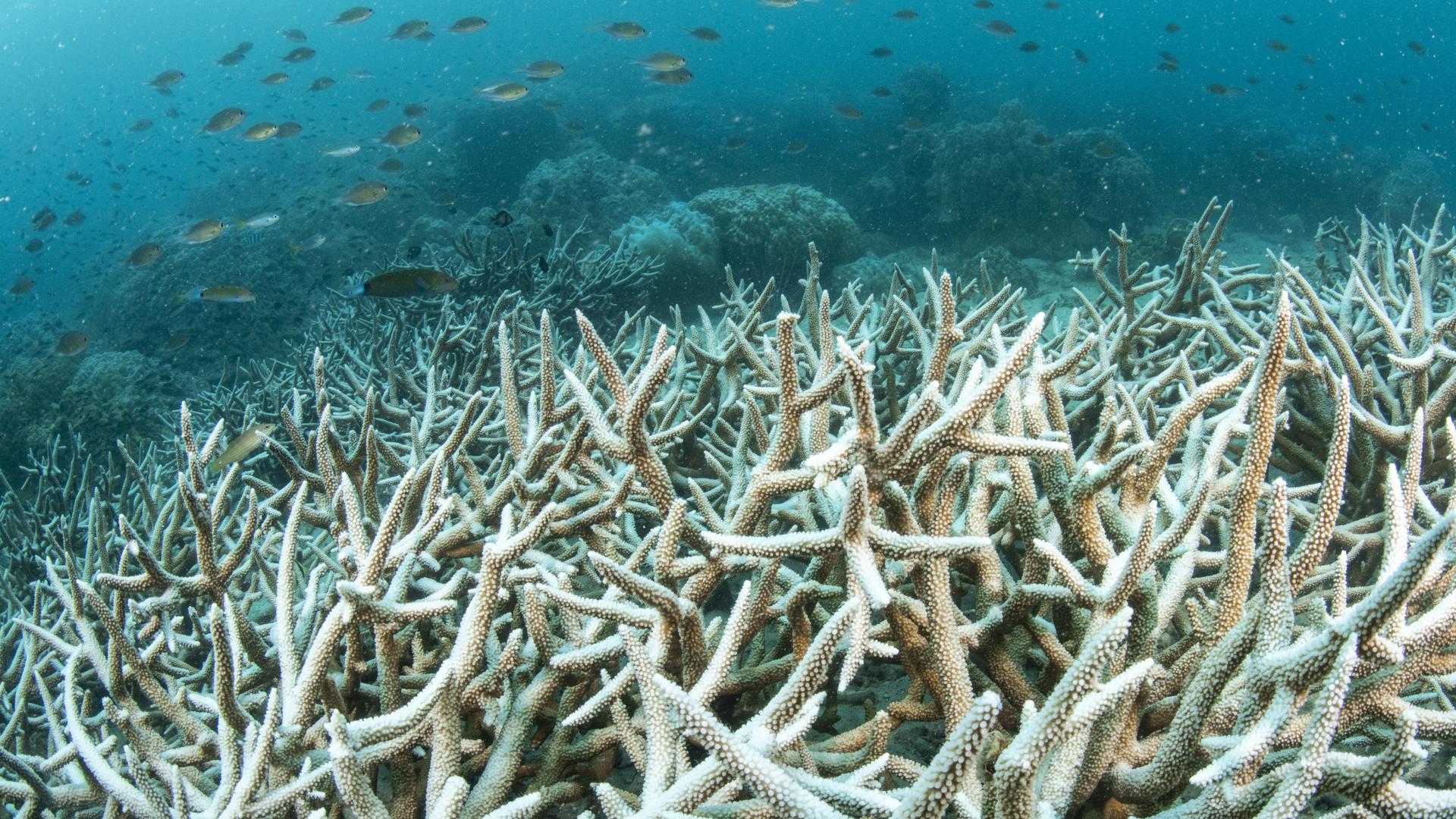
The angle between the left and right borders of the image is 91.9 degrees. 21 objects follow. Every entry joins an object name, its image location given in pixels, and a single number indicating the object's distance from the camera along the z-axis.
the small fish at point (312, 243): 9.91
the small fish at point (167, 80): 12.58
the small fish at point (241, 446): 3.41
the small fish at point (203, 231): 8.18
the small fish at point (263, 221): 9.19
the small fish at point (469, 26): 10.14
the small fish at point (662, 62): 10.05
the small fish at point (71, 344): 7.98
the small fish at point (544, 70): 10.22
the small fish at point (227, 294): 6.56
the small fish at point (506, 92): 10.02
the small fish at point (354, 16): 11.80
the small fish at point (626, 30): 10.02
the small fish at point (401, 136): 9.14
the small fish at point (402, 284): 4.75
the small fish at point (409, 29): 11.18
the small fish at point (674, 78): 10.28
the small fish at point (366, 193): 8.20
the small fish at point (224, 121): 9.73
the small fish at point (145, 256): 8.27
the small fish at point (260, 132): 9.84
